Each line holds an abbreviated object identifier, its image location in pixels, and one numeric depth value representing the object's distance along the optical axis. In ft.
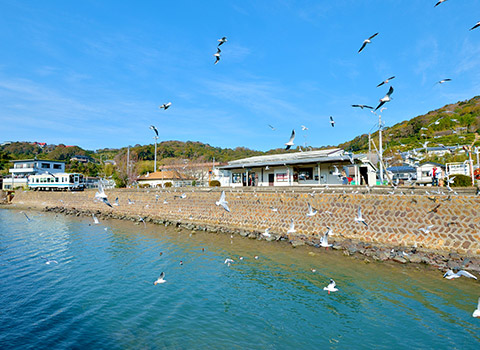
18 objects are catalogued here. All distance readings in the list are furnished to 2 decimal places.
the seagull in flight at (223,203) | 31.87
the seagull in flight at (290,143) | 34.85
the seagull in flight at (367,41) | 33.50
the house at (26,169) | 183.56
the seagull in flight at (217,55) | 40.40
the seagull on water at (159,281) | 31.81
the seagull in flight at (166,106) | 43.80
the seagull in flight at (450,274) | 22.94
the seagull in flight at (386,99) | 30.41
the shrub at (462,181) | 57.98
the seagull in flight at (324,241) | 39.17
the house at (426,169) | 102.41
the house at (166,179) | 163.42
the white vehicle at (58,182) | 147.43
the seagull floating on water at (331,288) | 28.60
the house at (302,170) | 83.61
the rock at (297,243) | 51.20
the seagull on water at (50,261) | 42.42
